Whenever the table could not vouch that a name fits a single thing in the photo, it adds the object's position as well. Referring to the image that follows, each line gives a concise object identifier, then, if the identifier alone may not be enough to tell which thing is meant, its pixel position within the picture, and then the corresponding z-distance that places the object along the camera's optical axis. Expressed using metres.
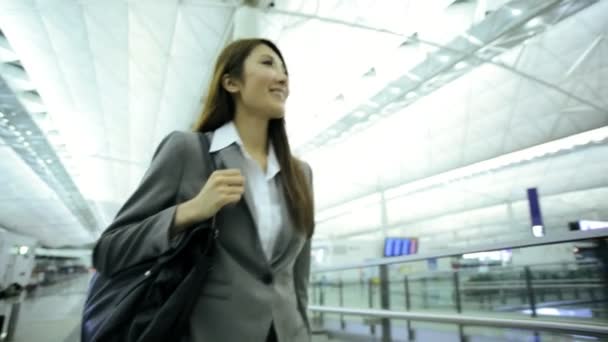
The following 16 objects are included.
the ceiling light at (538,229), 15.18
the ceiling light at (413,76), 19.02
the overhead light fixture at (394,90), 20.12
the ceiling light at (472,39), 16.20
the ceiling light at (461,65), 18.45
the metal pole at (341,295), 6.96
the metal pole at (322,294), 8.07
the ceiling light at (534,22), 15.38
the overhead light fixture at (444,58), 17.80
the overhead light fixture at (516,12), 14.81
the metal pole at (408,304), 5.04
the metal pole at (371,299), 5.82
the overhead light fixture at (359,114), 22.78
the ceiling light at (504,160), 25.91
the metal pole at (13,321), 5.34
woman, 1.06
